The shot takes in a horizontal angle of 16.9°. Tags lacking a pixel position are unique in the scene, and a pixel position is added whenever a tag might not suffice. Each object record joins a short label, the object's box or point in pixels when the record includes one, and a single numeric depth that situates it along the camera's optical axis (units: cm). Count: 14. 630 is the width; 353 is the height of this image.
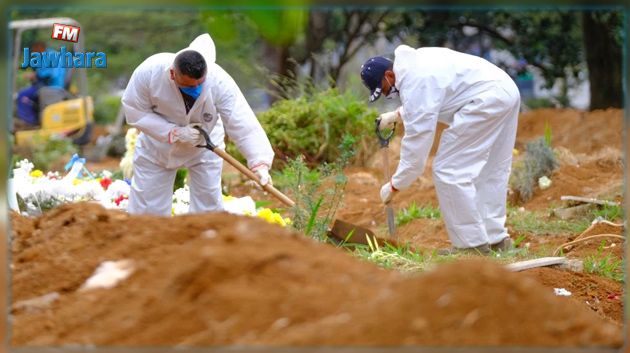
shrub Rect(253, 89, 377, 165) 2047
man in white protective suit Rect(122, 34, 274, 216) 1316
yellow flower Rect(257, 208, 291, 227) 1393
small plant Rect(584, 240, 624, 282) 1317
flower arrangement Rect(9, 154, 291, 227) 1533
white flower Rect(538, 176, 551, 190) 1961
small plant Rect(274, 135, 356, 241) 1364
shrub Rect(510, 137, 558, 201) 1968
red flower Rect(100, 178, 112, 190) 1700
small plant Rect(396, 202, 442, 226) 1787
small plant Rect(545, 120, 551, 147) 2076
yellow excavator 3228
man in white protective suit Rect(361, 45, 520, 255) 1405
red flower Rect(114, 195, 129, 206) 1583
